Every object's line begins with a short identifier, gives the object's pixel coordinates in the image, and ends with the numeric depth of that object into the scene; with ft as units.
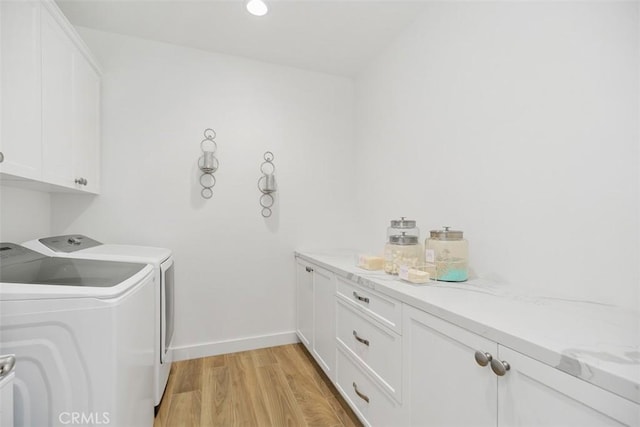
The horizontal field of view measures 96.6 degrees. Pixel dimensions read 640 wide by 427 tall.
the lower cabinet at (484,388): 2.00
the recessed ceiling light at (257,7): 6.04
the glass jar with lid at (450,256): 4.49
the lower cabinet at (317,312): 6.07
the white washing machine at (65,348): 3.03
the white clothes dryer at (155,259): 5.23
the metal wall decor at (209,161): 7.61
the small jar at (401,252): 4.97
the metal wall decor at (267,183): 8.16
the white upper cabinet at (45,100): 4.02
